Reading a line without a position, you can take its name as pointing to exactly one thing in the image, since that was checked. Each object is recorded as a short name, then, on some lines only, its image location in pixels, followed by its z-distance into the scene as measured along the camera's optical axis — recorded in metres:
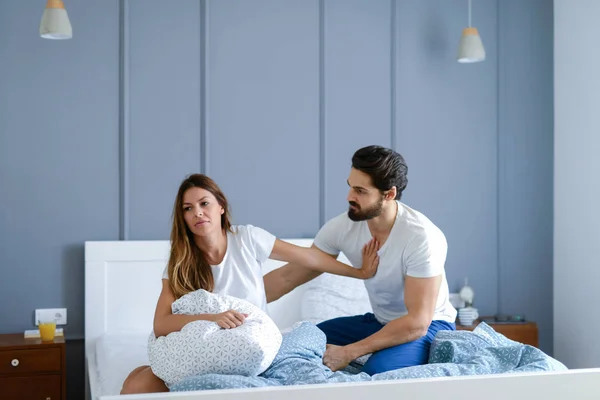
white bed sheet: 2.61
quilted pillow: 1.85
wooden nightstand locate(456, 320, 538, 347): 3.84
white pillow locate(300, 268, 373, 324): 3.48
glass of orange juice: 3.31
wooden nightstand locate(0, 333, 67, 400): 3.22
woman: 2.27
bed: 2.90
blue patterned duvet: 1.82
